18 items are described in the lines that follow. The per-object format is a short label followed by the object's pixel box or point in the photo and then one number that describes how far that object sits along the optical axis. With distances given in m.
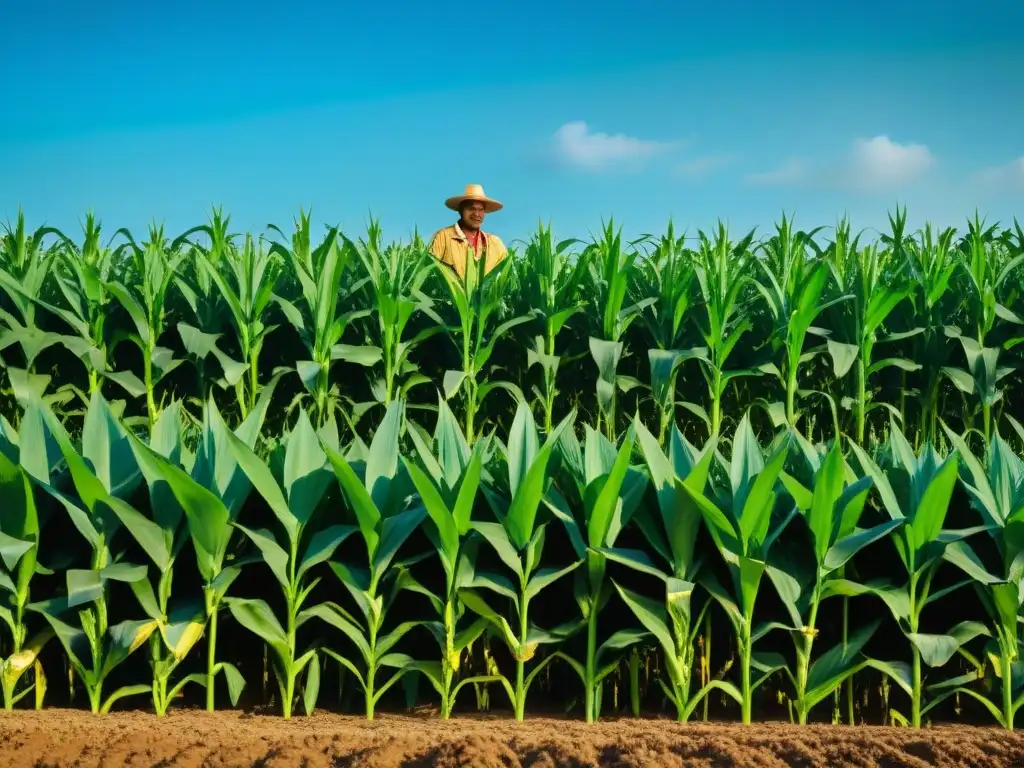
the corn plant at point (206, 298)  5.78
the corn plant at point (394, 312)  5.75
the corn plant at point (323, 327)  5.63
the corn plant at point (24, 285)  5.96
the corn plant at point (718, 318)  5.72
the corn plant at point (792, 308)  5.59
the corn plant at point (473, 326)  5.80
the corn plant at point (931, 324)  6.14
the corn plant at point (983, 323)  5.89
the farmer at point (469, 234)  8.27
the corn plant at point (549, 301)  5.91
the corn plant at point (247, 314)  5.74
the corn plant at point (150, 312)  5.92
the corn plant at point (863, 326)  5.76
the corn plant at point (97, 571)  2.77
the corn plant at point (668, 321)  5.66
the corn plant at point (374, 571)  2.76
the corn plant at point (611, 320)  5.77
